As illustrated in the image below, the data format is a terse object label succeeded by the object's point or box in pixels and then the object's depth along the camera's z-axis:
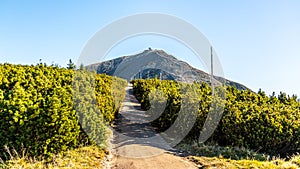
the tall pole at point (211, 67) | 12.85
